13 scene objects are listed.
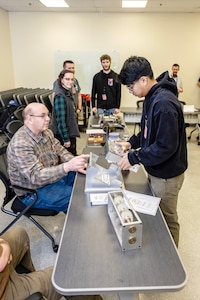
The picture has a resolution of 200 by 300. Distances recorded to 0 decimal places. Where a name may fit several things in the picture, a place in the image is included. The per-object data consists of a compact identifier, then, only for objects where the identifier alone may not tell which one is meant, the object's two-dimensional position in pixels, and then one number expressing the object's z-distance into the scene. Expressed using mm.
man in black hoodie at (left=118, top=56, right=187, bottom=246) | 1340
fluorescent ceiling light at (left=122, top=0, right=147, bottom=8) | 5254
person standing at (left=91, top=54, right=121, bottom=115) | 4203
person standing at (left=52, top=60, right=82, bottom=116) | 3745
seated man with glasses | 1771
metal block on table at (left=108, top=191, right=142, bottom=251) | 997
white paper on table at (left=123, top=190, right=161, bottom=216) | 1292
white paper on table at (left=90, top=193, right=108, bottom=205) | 1358
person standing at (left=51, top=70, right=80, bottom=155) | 2799
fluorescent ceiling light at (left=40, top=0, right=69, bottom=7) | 5324
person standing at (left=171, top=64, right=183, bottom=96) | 5871
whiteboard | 6449
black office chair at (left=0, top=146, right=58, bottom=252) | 1840
